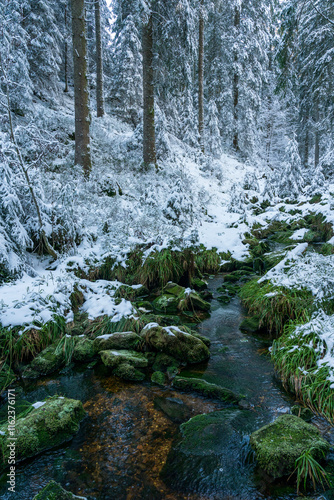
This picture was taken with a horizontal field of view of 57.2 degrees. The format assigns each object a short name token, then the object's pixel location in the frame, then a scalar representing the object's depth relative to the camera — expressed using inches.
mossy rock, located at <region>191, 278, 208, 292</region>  326.6
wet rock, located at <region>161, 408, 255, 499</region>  114.3
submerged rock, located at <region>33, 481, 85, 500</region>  100.3
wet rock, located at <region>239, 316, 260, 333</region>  235.0
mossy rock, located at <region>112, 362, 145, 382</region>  182.5
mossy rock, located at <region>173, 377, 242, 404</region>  161.3
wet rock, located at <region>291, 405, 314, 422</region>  141.2
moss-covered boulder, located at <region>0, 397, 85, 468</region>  127.6
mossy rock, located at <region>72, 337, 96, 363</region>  201.3
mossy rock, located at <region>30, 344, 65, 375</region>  188.4
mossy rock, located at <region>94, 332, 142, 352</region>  208.4
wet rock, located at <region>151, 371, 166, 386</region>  178.1
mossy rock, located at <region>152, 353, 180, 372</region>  190.4
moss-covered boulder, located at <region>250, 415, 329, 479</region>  114.4
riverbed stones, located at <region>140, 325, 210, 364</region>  197.8
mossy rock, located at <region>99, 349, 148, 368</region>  189.8
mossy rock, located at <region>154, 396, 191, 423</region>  150.6
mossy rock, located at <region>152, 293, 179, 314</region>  274.4
